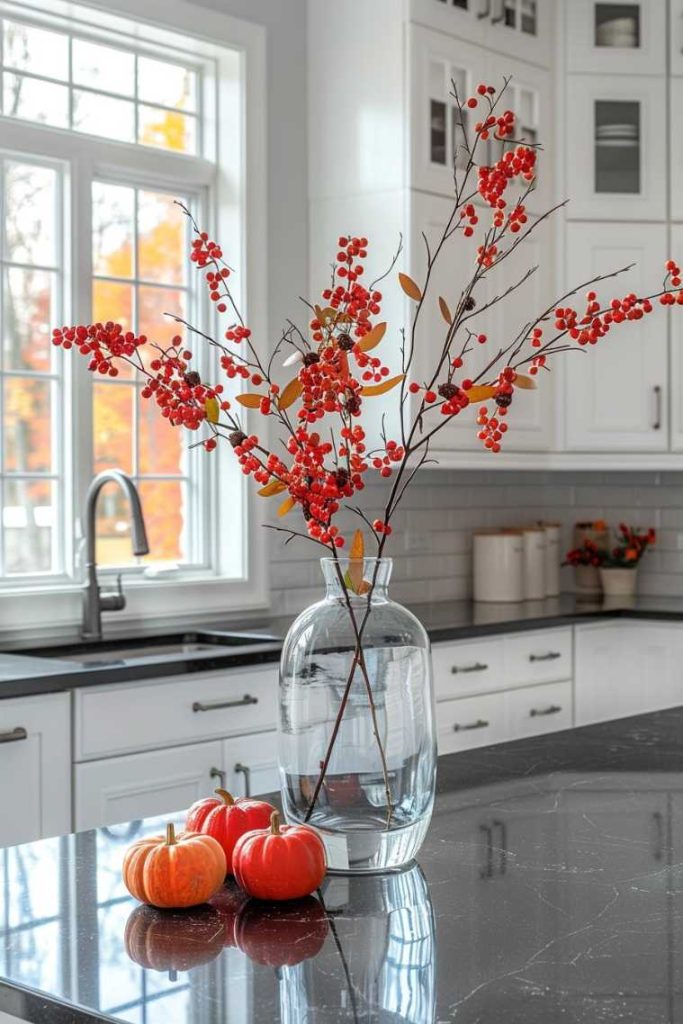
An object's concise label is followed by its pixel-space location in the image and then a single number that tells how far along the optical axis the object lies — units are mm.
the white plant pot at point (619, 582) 4965
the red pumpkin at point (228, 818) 1348
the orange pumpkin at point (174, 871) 1250
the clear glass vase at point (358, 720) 1320
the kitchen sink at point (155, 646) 3555
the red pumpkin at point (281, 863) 1265
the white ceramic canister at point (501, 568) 4758
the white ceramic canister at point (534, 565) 4879
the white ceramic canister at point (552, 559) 4996
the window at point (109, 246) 3766
